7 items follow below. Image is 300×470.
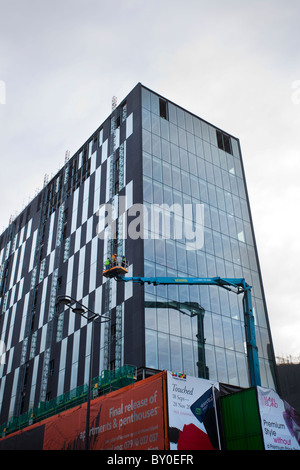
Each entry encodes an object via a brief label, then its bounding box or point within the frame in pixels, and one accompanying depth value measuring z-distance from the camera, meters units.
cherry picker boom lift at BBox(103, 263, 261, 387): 38.59
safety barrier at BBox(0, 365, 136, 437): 37.94
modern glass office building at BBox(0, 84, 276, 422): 43.09
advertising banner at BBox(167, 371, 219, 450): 28.59
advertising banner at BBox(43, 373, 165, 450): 29.34
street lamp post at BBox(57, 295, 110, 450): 25.75
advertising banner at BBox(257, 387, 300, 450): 28.56
